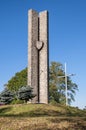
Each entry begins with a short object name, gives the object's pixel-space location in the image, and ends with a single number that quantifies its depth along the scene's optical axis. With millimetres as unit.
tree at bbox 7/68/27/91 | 34566
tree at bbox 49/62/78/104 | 34310
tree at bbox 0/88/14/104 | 17194
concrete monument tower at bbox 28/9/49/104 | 18320
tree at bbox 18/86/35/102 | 16642
